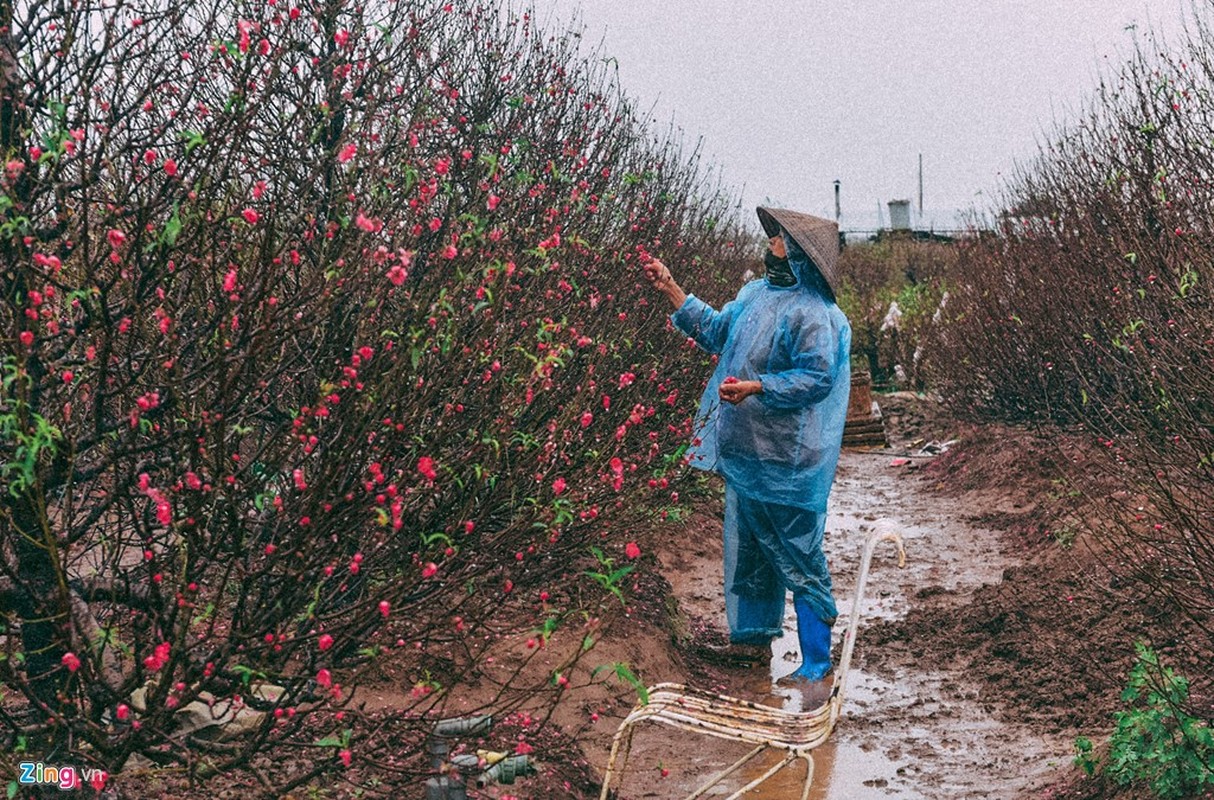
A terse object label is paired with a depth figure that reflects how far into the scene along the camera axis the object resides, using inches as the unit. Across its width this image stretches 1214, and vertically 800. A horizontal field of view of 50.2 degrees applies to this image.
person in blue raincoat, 235.3
